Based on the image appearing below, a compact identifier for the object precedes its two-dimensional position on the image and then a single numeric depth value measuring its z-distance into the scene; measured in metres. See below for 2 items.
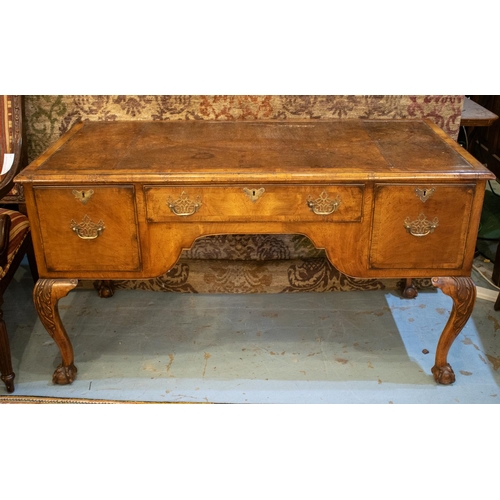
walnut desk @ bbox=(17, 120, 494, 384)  1.85
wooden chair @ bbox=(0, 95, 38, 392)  2.11
